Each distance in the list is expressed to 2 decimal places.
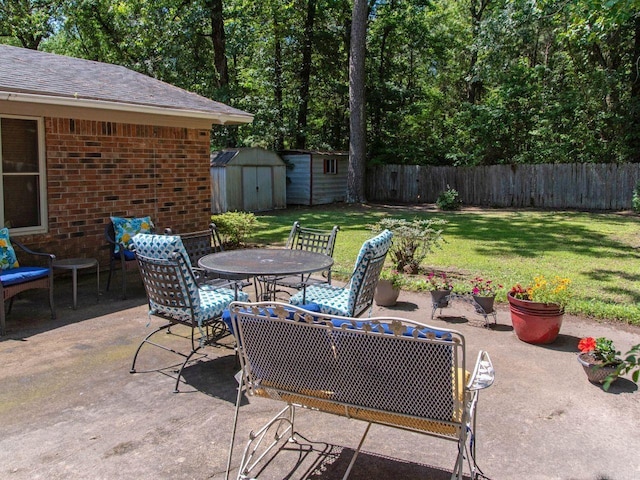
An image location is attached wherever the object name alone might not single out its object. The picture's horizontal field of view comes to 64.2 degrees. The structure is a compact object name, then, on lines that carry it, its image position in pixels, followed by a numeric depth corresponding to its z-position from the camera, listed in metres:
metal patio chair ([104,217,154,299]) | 6.46
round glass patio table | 4.27
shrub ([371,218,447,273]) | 7.48
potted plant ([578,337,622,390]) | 3.97
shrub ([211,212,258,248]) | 9.73
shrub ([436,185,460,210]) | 19.61
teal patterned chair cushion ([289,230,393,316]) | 4.02
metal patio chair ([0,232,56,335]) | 5.06
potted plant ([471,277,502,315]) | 5.53
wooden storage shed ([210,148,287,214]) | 18.12
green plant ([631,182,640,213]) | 16.59
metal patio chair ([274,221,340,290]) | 5.43
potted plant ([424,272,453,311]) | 5.86
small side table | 5.91
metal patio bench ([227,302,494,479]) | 2.30
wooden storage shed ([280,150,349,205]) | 21.31
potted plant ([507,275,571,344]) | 4.87
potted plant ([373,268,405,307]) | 6.27
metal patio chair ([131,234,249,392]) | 3.88
